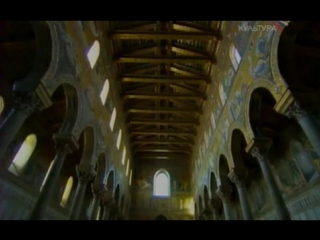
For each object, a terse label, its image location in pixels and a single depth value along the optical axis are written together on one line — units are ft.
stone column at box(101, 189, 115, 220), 50.67
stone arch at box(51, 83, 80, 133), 28.43
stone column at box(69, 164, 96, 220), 33.41
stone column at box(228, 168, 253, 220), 33.58
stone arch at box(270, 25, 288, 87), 22.27
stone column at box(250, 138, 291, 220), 23.41
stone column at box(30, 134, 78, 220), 22.34
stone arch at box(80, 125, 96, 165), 35.34
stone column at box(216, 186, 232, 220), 43.60
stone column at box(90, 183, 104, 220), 42.28
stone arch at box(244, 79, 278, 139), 24.74
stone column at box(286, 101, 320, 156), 19.24
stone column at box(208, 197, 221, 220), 52.85
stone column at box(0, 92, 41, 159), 18.28
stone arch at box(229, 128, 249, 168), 36.82
